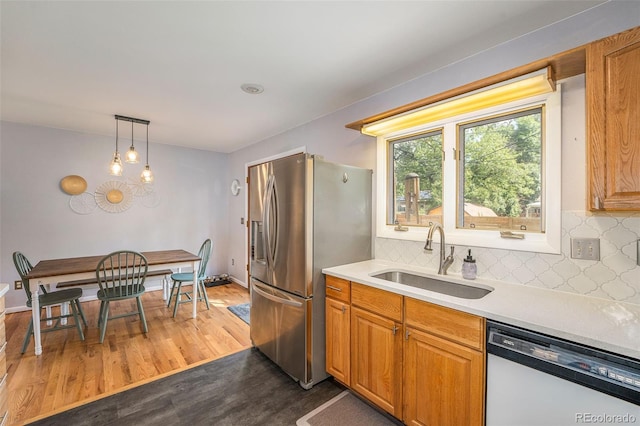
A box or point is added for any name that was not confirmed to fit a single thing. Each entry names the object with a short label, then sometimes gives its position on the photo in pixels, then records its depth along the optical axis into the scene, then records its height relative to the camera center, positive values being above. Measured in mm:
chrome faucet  1971 -289
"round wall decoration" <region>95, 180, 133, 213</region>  4172 +266
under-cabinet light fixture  1479 +720
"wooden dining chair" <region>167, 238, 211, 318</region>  3615 -846
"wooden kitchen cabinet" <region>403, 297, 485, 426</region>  1346 -800
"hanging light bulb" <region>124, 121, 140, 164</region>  3158 +658
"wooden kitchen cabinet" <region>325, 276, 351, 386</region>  2008 -858
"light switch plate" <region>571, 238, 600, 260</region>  1479 -182
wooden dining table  2602 -580
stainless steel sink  1836 -508
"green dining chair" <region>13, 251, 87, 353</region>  2670 -861
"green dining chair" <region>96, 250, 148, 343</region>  2879 -815
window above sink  1662 +276
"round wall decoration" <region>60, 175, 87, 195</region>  3871 +412
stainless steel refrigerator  2100 -245
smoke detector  2459 +1145
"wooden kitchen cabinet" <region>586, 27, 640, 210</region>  1184 +414
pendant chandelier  3166 +624
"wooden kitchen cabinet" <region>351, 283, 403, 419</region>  1701 -866
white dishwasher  995 -672
